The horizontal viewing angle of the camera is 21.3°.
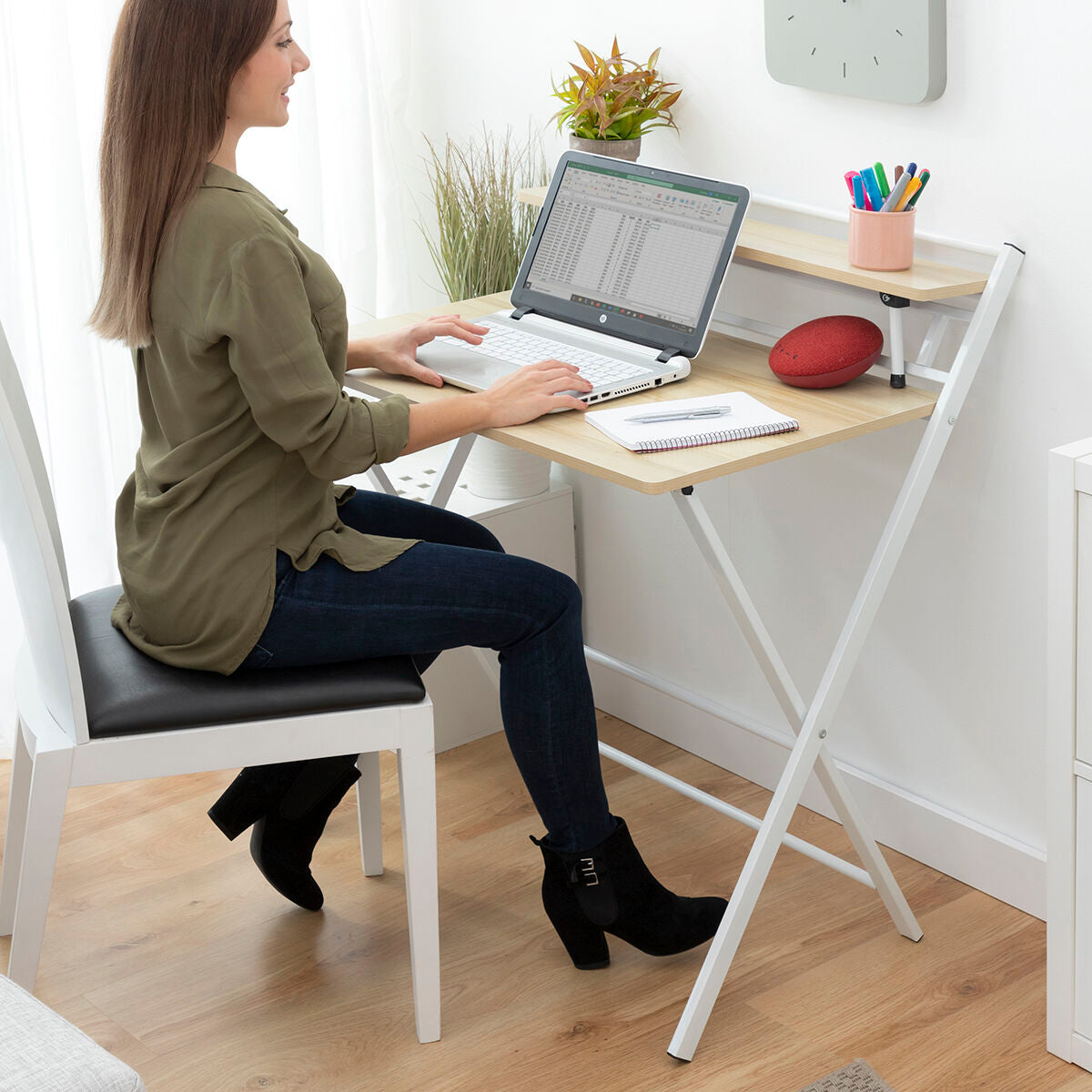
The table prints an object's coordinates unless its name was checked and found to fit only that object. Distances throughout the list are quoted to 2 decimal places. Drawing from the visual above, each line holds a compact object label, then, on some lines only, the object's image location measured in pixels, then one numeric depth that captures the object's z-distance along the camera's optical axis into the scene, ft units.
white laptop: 12.95
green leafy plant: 13.76
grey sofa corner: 9.92
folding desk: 12.16
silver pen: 12.33
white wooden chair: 11.79
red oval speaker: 12.59
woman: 11.74
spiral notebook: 12.11
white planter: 15.05
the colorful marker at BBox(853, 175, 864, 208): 12.64
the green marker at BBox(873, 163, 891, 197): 12.60
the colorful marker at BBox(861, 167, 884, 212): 12.64
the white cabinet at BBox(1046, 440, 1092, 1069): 11.71
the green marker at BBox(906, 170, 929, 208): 12.51
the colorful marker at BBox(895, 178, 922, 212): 12.54
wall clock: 12.59
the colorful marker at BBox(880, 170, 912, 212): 12.54
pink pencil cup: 12.55
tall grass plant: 14.66
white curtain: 14.34
